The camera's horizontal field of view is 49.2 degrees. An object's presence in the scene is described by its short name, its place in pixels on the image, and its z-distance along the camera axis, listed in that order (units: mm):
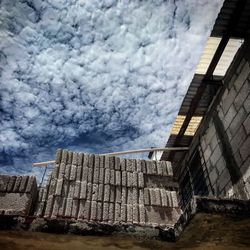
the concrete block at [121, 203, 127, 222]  4892
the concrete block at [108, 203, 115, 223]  4875
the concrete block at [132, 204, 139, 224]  4914
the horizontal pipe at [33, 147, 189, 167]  7688
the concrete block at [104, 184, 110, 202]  5173
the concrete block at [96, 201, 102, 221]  4849
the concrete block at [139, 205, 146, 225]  4922
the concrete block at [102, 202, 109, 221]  4881
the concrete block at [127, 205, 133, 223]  4898
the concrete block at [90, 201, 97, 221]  4829
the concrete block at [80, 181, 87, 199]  5082
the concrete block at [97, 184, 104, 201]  5155
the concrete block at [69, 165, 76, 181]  5311
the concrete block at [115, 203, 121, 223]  4887
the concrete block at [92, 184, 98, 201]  5131
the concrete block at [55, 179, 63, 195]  4996
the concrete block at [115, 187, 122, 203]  5205
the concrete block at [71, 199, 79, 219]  4799
